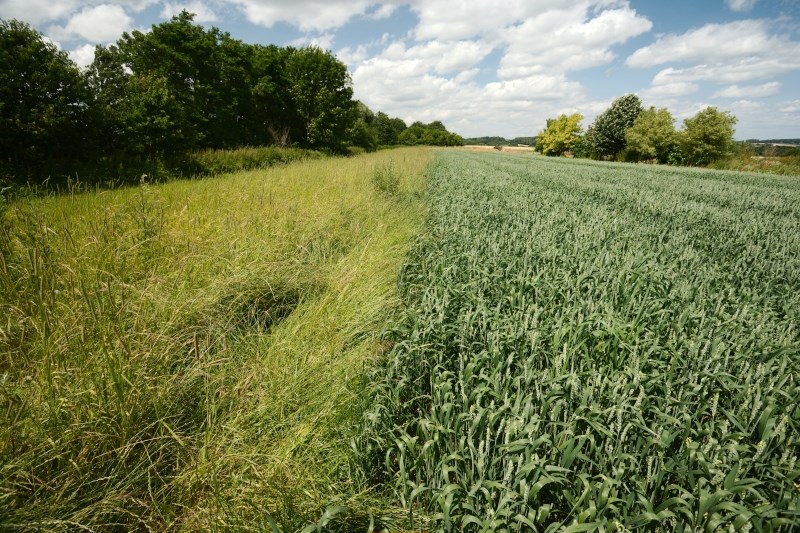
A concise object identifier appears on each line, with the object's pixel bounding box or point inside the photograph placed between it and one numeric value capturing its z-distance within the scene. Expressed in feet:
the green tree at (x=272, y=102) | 108.06
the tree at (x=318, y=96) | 113.50
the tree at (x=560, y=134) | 226.17
